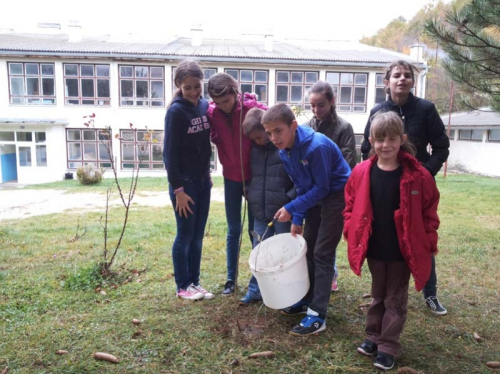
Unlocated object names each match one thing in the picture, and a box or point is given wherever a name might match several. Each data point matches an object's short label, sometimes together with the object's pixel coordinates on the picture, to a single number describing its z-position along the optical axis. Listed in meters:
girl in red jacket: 2.23
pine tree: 4.32
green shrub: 16.28
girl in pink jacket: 2.93
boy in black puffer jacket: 2.97
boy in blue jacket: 2.58
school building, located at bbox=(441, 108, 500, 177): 20.97
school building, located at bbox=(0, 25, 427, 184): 20.48
